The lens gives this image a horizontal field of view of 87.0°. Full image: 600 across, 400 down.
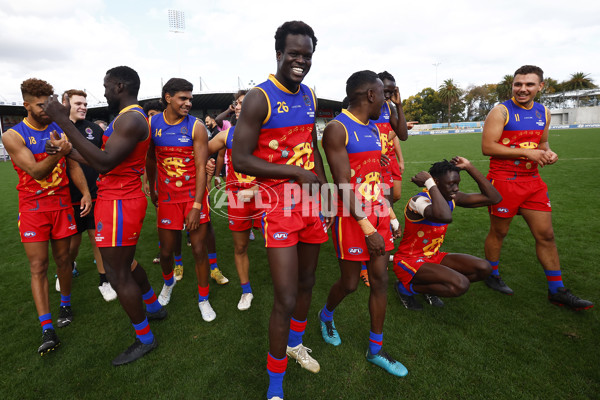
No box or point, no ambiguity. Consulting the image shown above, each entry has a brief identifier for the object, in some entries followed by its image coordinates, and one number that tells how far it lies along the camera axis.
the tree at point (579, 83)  62.07
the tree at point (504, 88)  59.76
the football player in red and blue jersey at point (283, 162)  2.07
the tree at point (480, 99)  74.50
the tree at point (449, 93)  67.56
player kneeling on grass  3.11
